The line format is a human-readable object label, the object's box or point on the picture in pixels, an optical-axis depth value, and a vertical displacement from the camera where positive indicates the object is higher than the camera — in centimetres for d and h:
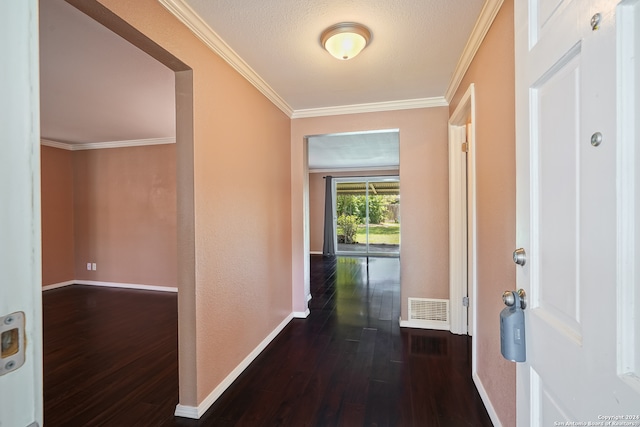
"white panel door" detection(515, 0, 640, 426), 52 -2
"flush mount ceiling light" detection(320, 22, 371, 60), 170 +107
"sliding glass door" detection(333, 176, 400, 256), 759 -14
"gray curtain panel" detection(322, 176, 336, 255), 760 -35
